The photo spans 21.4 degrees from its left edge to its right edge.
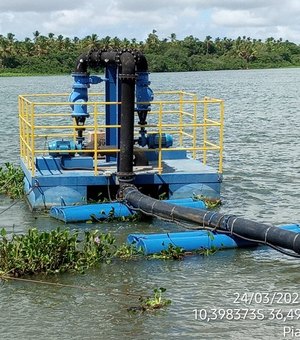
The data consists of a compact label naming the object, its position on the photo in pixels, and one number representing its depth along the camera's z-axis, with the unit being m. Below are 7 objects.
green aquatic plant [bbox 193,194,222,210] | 15.68
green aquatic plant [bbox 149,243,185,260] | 12.09
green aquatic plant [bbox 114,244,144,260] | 12.11
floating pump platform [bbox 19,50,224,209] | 15.06
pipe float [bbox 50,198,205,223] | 14.46
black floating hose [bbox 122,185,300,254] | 11.27
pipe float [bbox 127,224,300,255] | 12.15
